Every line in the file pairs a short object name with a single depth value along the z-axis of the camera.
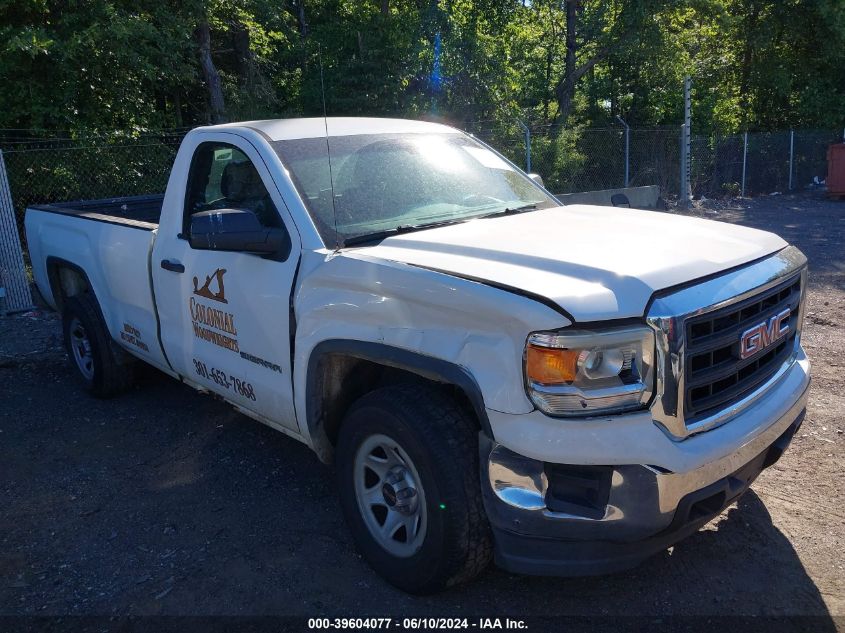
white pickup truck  2.52
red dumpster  18.64
